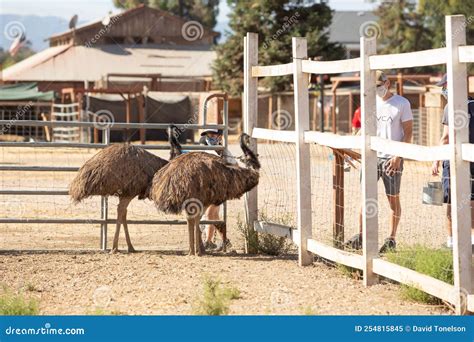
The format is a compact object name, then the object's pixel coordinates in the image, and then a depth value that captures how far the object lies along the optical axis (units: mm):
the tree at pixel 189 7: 93625
